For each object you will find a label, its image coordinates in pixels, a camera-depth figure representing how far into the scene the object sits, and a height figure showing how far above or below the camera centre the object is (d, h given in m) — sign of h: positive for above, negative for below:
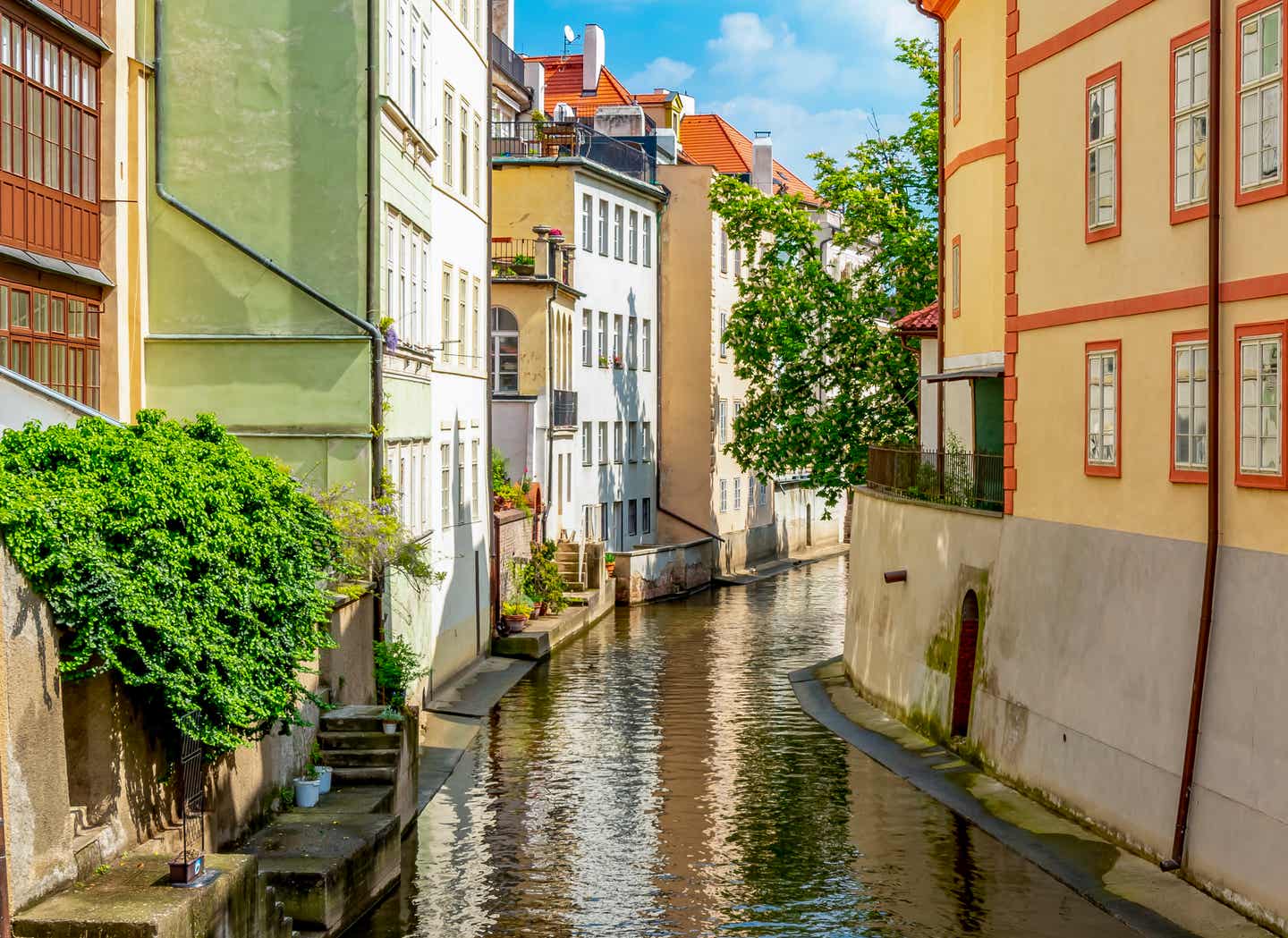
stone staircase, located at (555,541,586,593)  47.94 -3.73
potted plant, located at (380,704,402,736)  20.39 -3.33
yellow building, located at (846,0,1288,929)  17.34 -0.47
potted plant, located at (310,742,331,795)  19.25 -3.70
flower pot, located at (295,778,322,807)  18.66 -3.76
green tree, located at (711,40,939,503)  48.38 +2.95
